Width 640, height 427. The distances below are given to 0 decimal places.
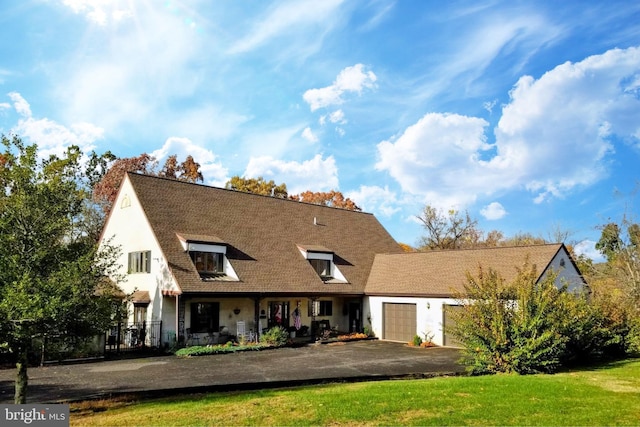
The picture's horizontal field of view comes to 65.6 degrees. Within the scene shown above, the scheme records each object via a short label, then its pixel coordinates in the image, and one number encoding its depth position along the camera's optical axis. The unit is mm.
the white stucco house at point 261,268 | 23203
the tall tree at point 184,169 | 45912
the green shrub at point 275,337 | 23438
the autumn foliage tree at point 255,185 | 49125
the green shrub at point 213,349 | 20391
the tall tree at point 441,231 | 49312
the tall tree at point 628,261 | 24359
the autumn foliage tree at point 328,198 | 55906
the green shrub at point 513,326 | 15438
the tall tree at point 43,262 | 10211
